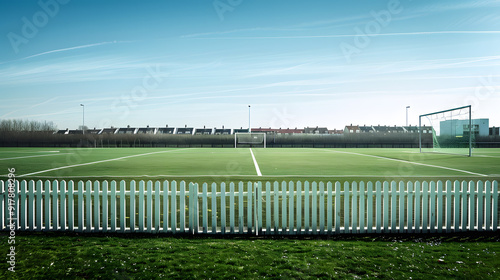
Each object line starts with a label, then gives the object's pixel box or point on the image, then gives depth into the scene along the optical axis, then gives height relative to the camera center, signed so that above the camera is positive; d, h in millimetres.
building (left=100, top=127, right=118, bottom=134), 94688 +1261
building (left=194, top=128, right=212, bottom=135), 100150 +1389
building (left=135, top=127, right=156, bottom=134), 98725 +1335
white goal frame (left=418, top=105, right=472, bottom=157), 28359 +2172
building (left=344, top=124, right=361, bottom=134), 101606 +2116
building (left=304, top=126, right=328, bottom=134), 103856 +1708
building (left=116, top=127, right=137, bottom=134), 100188 +1466
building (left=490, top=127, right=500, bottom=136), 72438 +1057
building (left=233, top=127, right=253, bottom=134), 95212 +1343
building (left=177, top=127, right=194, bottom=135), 101125 +1397
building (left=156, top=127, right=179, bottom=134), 100356 +1368
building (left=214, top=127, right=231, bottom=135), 99681 +1259
